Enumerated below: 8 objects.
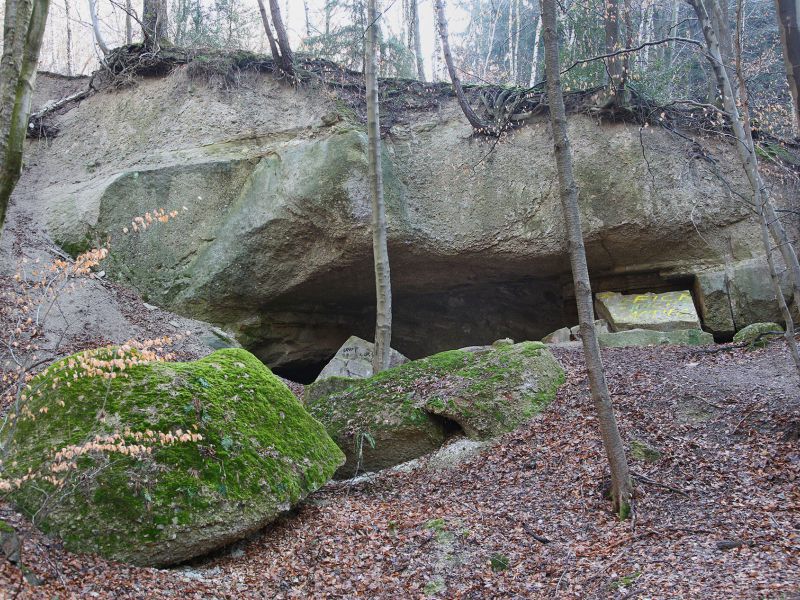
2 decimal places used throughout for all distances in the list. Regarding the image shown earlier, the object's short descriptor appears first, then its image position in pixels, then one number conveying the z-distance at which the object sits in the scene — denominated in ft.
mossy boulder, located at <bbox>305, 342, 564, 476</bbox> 27.07
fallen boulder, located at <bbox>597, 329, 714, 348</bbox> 39.34
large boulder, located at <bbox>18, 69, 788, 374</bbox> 43.32
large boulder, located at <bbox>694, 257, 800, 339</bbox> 42.34
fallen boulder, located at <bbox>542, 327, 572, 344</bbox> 43.44
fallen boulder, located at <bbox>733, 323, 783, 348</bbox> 33.63
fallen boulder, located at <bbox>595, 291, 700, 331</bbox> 41.83
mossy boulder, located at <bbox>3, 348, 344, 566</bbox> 17.04
